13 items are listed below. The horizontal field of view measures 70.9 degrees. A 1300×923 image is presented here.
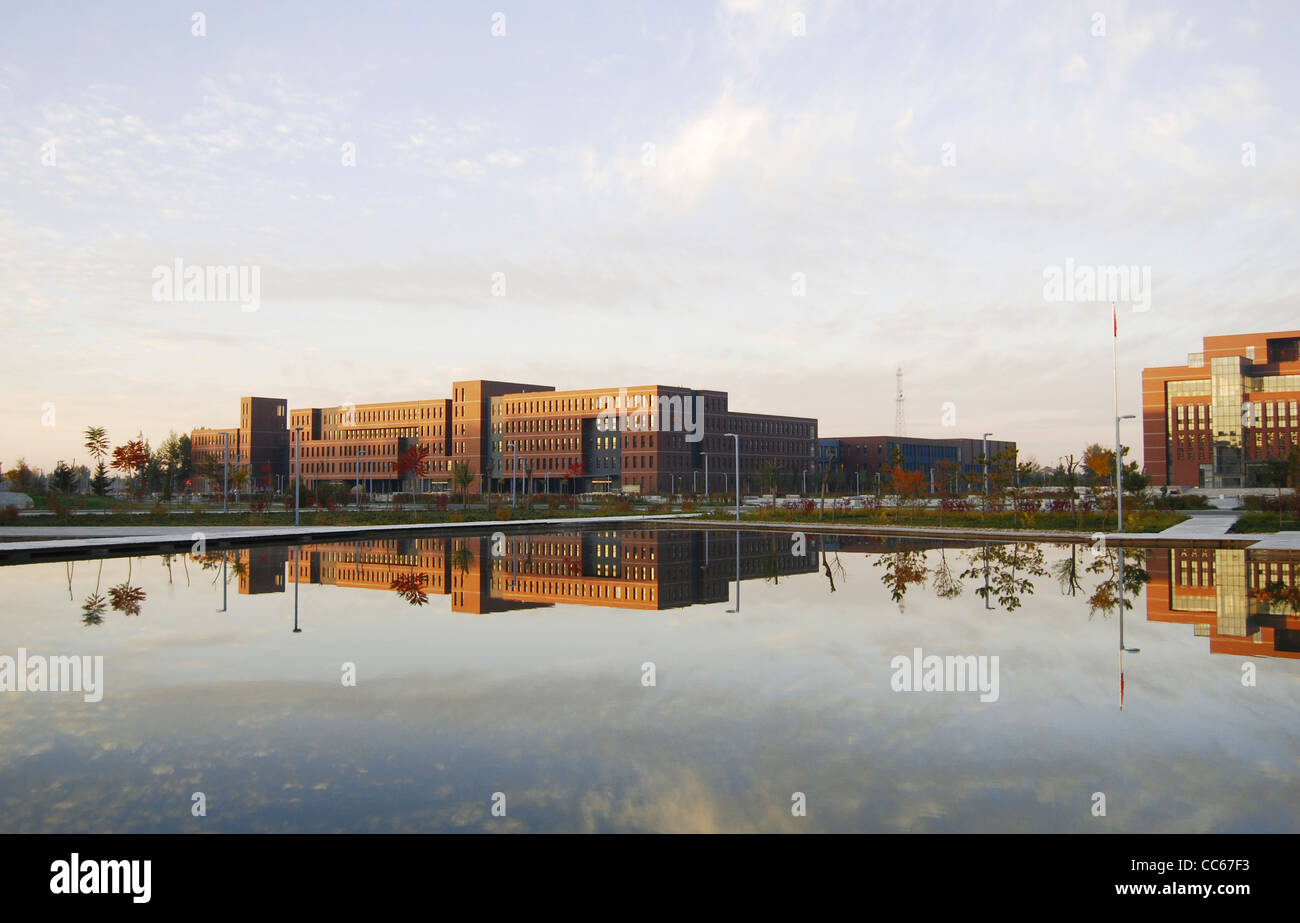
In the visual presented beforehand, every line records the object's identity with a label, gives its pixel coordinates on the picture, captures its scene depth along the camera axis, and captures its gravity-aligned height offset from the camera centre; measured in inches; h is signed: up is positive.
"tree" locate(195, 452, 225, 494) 3692.4 +52.9
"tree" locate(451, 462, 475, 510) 3139.8 +16.6
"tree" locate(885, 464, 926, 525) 2150.6 -14.7
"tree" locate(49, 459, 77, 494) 2635.3 +11.4
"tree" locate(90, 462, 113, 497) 3083.2 -1.7
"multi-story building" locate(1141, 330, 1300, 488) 4566.9 +334.8
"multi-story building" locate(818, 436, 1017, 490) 6526.6 +186.9
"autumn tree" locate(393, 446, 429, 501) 4074.8 +101.2
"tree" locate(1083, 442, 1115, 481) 1859.5 +28.3
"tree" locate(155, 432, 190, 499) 4874.5 +155.7
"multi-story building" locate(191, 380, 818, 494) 5073.8 +247.3
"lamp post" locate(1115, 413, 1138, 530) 1566.2 -34.1
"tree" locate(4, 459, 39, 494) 3294.8 +18.2
